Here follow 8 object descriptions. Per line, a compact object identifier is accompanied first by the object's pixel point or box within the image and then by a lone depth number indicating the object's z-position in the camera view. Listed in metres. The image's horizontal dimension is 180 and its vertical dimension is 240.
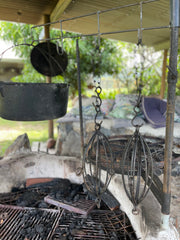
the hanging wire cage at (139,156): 1.15
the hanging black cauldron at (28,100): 1.38
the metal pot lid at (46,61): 2.67
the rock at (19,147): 2.41
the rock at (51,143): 4.12
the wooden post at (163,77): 5.17
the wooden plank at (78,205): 1.78
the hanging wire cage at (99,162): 1.34
